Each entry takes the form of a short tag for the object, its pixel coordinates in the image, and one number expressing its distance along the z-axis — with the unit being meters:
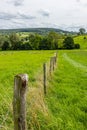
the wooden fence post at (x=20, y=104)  2.28
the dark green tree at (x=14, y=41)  67.87
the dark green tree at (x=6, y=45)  68.72
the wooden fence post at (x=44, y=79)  6.00
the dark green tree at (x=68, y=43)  67.29
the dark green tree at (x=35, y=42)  67.85
